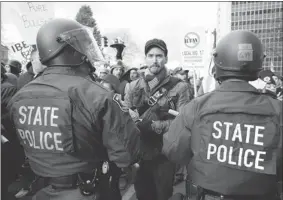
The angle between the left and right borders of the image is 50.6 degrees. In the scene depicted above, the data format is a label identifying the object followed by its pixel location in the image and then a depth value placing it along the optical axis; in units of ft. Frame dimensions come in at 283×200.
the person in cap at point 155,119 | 10.95
